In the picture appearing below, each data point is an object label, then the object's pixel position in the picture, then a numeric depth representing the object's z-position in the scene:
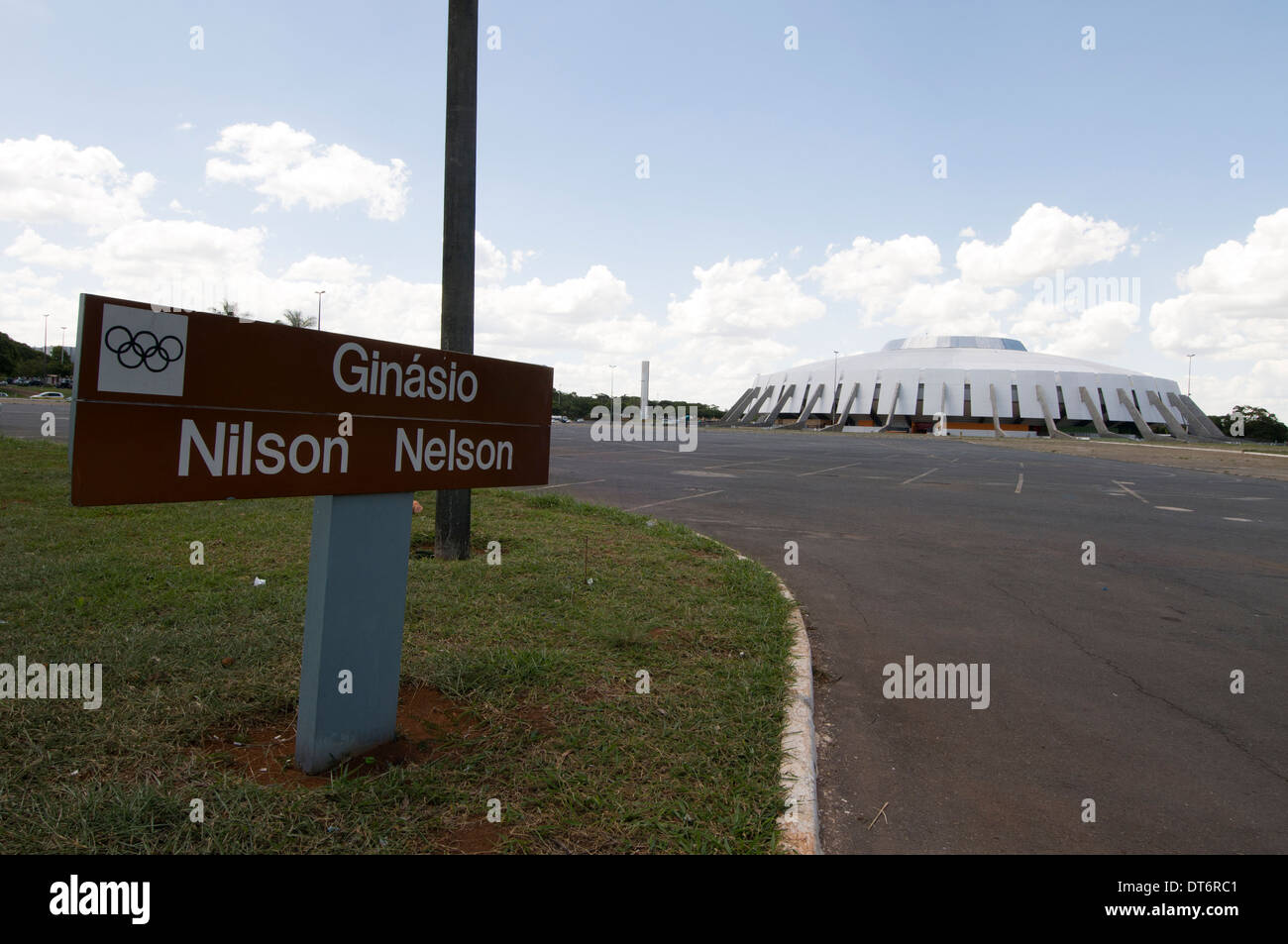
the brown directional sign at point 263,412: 2.40
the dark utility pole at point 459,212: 6.79
